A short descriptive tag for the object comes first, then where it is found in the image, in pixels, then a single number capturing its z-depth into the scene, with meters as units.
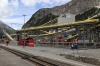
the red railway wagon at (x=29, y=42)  21.57
